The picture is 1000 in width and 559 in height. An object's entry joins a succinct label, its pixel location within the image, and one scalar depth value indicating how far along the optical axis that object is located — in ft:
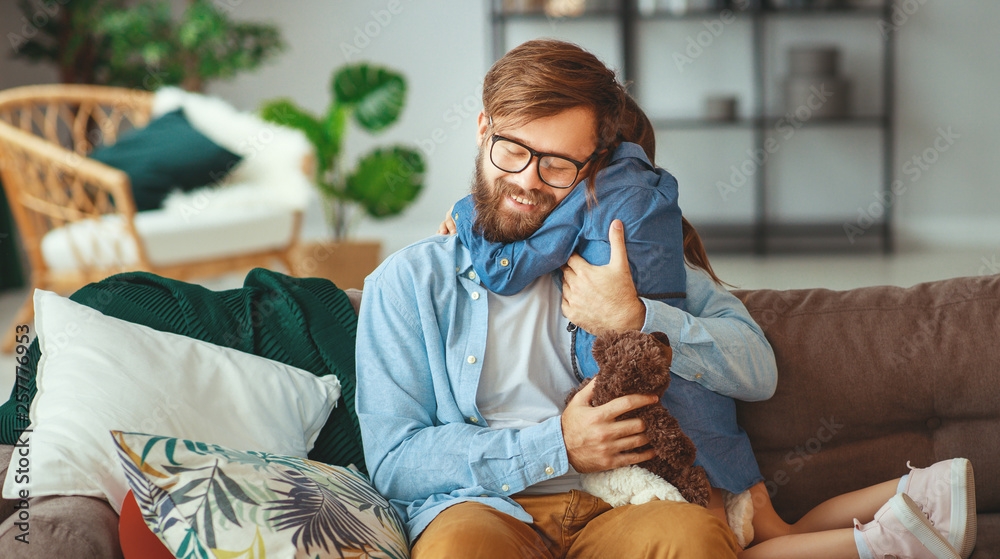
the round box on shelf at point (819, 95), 15.81
